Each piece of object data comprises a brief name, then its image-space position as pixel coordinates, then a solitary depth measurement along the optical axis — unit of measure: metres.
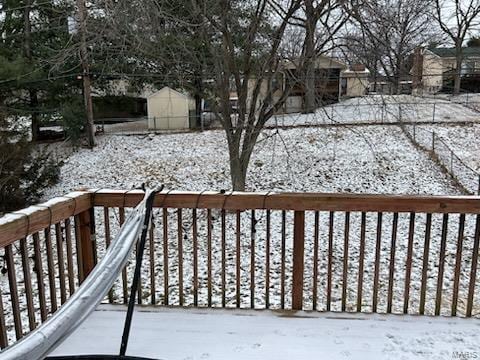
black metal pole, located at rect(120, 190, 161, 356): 1.99
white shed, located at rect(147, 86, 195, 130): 15.23
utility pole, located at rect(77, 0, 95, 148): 5.34
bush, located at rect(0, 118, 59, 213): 7.66
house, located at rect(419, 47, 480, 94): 24.41
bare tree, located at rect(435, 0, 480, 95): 20.75
